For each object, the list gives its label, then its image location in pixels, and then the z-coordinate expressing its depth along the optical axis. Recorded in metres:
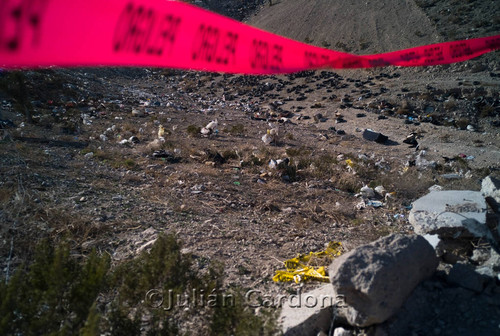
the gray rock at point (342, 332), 1.99
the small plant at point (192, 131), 7.92
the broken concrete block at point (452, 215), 2.94
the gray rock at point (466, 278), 2.17
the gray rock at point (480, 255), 2.68
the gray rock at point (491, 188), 3.27
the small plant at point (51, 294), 1.62
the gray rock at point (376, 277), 1.91
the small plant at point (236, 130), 8.32
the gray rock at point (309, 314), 2.03
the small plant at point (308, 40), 21.33
